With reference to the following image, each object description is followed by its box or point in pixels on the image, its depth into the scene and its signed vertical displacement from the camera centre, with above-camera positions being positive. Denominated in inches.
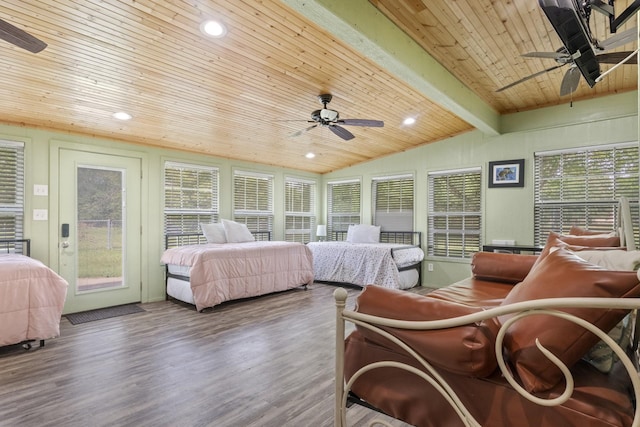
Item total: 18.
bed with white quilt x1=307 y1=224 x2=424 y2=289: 209.5 -30.1
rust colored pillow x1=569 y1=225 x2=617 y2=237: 129.1 -7.6
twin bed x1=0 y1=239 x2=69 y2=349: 113.3 -30.9
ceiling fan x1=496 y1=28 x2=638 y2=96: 89.0 +46.3
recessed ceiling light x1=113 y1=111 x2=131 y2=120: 150.9 +43.7
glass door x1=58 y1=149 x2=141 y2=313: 165.8 -8.6
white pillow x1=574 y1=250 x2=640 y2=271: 51.1 -8.1
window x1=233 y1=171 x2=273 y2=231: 239.5 +9.2
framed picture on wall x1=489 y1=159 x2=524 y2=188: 198.2 +23.3
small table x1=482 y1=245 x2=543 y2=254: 180.5 -19.8
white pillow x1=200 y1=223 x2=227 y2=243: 206.1 -12.6
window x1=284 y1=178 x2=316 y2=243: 276.7 +2.7
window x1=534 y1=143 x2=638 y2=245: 171.5 +13.9
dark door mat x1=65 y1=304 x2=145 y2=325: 156.5 -49.5
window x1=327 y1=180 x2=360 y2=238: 280.5 +6.4
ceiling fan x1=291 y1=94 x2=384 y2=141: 144.8 +41.1
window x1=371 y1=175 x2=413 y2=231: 249.0 +7.7
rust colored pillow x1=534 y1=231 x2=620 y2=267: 97.2 -8.8
